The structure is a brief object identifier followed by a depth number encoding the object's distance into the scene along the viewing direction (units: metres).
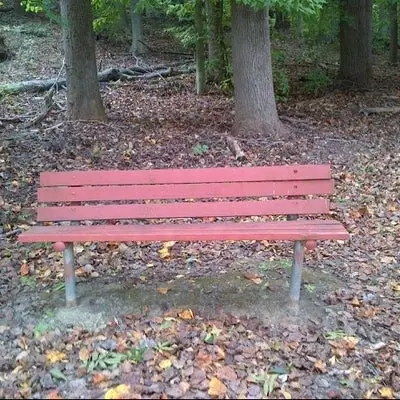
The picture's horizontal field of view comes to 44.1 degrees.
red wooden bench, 3.97
